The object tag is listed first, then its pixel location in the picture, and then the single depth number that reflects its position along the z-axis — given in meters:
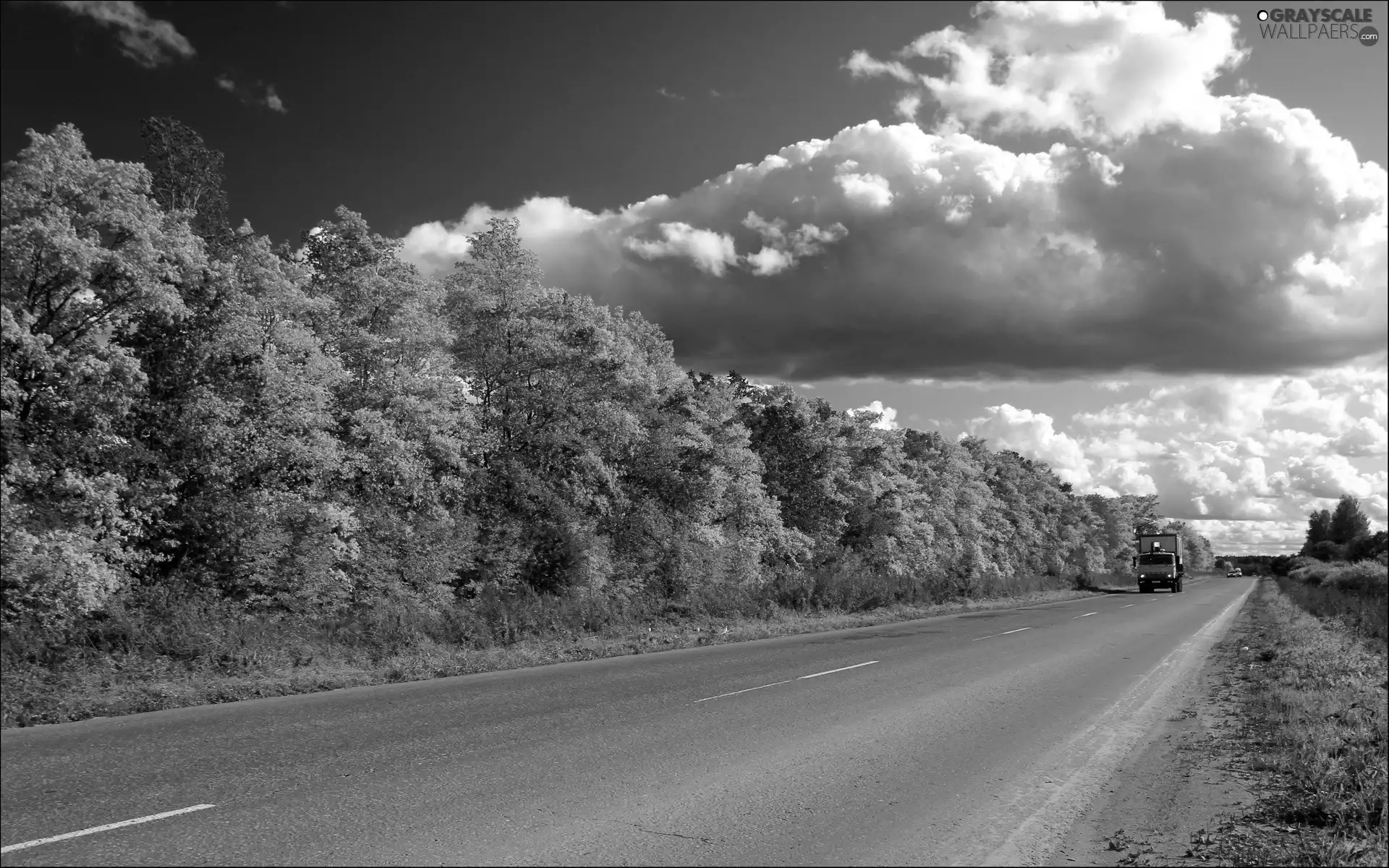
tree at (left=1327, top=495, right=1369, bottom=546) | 158.88
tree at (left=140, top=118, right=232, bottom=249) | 25.36
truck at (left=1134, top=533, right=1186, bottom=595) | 63.94
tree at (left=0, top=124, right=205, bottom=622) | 14.77
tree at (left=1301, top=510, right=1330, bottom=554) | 178.25
